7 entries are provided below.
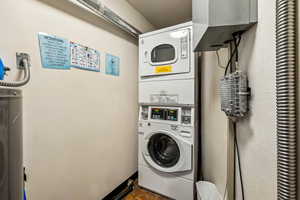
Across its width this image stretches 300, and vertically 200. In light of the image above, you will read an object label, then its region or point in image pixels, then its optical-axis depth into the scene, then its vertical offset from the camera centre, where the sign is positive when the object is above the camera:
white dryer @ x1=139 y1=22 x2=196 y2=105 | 1.43 +0.36
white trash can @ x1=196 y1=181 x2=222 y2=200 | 1.15 -0.84
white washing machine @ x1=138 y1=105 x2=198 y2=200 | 1.43 -0.61
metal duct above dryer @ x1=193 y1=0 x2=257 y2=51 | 0.59 +0.36
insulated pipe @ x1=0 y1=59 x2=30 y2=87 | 0.79 +0.16
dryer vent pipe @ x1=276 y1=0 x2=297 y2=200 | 0.38 -0.01
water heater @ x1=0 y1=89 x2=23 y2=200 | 0.48 -0.17
